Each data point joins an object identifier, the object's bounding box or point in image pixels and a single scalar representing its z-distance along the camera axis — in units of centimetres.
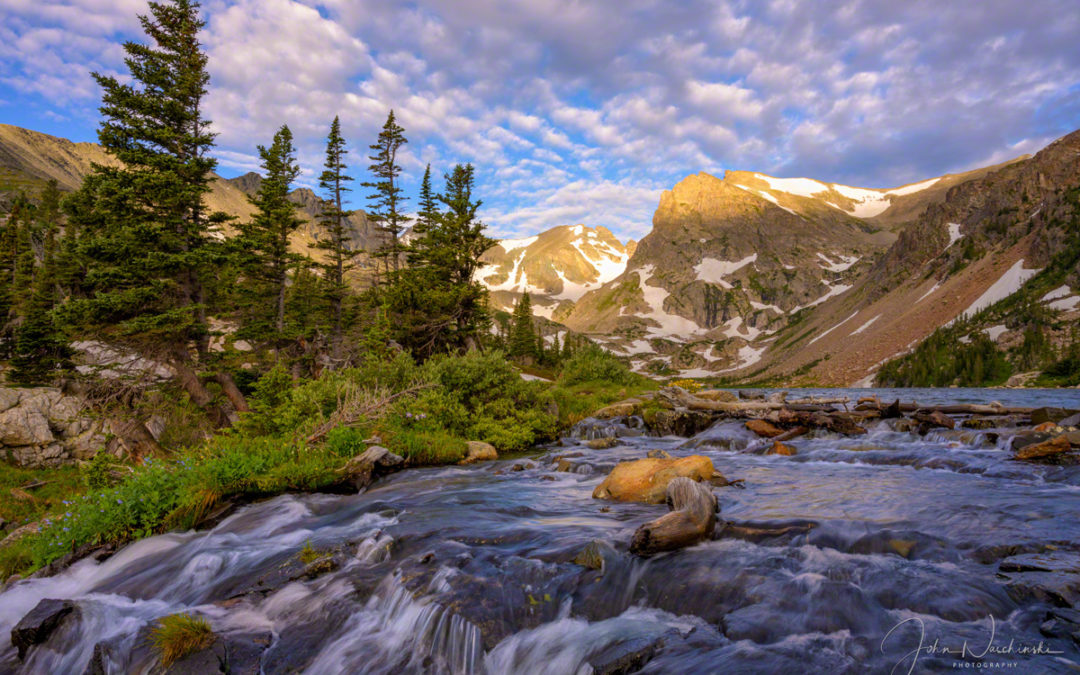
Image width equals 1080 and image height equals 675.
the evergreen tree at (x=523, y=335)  7938
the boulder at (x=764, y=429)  1983
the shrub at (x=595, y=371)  3747
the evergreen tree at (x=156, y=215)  2055
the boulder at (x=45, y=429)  2005
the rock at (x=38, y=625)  585
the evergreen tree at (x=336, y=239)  3869
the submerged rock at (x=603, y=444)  1972
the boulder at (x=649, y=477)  1086
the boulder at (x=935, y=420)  1859
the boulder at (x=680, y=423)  2328
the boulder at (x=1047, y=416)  1770
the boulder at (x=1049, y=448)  1318
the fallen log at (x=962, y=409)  2042
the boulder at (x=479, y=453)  1712
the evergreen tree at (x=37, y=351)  2706
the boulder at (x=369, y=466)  1271
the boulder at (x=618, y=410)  2647
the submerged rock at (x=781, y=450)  1688
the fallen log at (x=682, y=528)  737
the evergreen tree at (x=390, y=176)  4419
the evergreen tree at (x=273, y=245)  2948
